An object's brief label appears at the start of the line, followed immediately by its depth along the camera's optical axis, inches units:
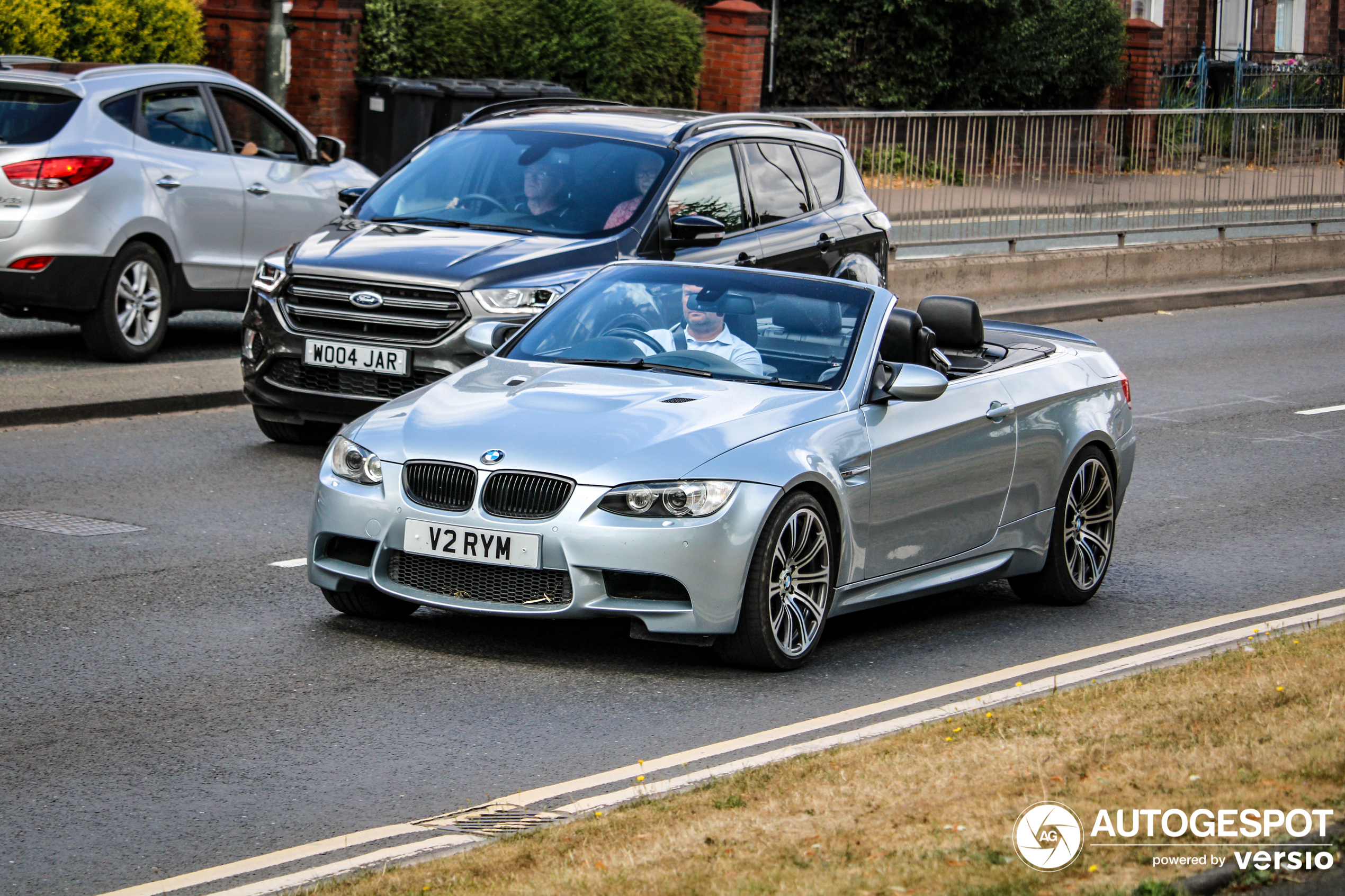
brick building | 1900.8
